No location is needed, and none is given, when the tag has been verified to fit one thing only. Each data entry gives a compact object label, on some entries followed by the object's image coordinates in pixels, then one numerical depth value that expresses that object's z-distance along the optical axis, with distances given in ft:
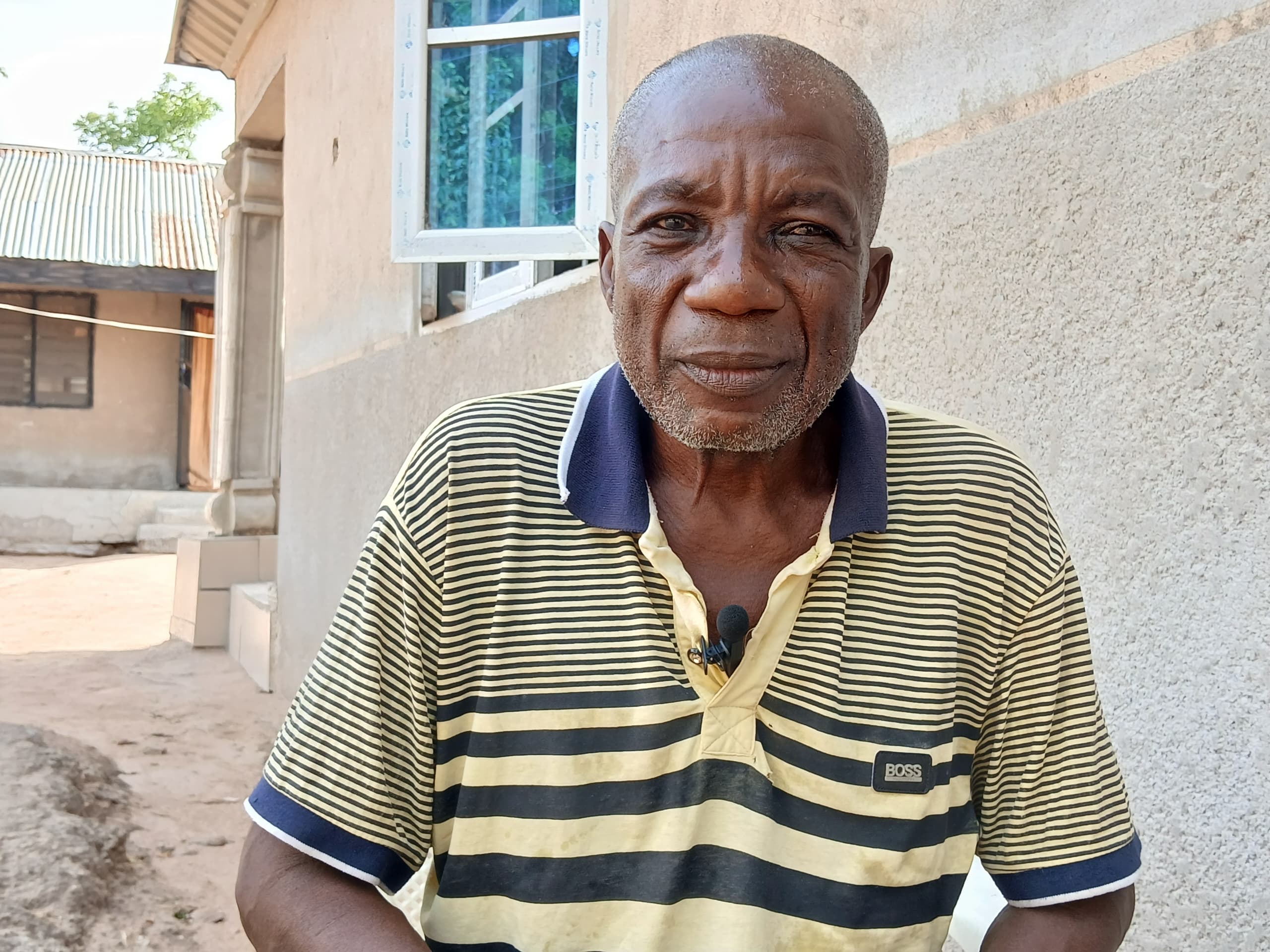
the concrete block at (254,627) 23.03
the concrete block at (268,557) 27.76
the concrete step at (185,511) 44.14
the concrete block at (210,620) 26.94
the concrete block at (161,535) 43.34
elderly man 3.71
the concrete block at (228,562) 26.91
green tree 97.71
